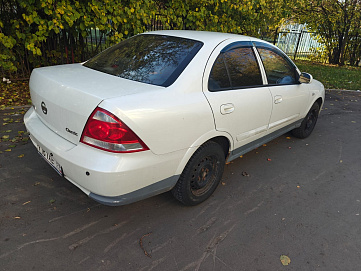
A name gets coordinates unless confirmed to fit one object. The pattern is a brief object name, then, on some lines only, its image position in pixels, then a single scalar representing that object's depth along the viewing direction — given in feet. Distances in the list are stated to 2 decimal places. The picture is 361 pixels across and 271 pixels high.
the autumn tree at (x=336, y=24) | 39.07
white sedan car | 6.48
